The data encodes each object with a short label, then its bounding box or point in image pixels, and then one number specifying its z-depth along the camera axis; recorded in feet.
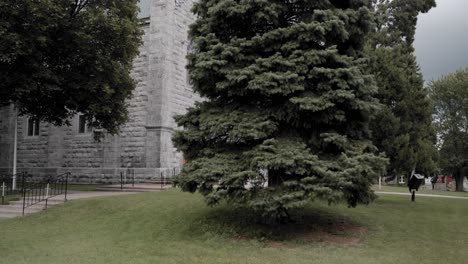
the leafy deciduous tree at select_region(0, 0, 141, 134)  52.80
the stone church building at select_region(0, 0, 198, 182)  76.48
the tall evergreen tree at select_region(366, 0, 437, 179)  50.90
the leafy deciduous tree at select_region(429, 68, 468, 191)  155.53
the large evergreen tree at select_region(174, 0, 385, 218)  30.14
